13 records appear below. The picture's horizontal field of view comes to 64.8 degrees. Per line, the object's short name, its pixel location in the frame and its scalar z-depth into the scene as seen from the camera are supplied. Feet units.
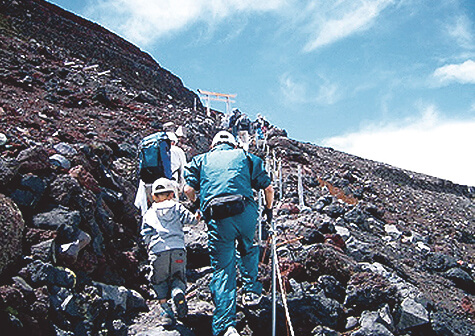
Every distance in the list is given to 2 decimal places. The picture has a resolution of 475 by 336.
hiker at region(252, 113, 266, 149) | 53.36
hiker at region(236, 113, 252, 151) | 46.39
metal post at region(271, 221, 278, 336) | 10.69
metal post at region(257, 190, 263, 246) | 17.29
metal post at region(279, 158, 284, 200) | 31.65
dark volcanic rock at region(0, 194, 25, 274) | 9.76
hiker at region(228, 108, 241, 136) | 48.01
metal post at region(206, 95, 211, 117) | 68.74
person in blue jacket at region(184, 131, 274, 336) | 10.75
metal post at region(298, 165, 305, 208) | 28.95
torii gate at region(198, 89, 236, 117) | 69.15
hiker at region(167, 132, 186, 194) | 17.83
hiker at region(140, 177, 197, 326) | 11.87
